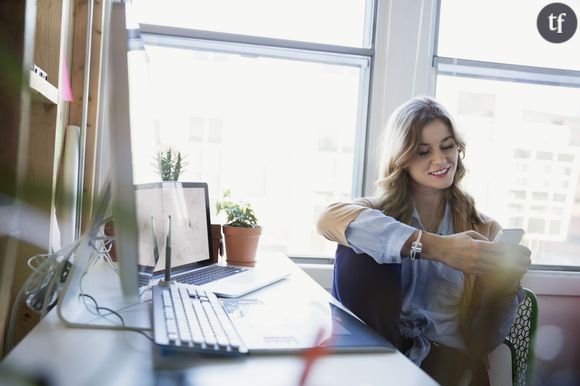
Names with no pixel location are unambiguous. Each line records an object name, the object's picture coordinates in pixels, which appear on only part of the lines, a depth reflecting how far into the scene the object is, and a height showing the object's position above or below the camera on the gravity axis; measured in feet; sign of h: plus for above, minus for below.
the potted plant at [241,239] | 5.73 -0.66
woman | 4.54 -0.50
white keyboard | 2.41 -0.77
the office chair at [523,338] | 5.05 -1.35
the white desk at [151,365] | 2.14 -0.83
